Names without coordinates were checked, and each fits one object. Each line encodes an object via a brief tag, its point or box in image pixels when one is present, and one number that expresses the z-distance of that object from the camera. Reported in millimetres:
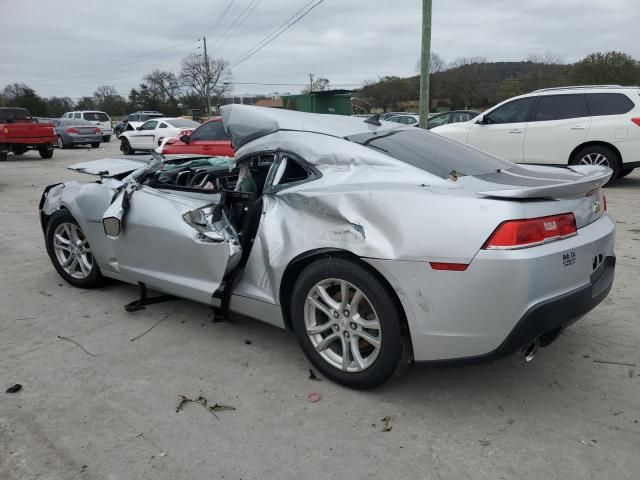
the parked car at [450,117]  16297
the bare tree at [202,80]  67188
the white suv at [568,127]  9078
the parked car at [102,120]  27509
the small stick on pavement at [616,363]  3205
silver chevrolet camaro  2459
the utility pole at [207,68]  55188
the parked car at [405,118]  19403
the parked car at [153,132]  18983
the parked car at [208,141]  11156
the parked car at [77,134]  23078
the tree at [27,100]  54250
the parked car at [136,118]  33156
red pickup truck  17984
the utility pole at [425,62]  11891
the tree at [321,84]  55781
